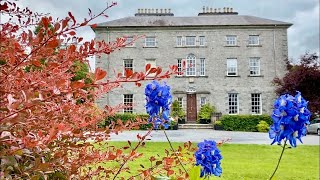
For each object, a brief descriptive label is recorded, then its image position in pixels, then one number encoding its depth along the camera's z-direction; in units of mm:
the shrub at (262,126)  22047
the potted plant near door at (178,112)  24203
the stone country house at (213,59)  25312
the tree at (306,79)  18312
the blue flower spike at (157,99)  2609
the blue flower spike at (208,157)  2646
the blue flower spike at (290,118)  2111
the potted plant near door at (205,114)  24406
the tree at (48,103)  1084
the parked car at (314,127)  22047
